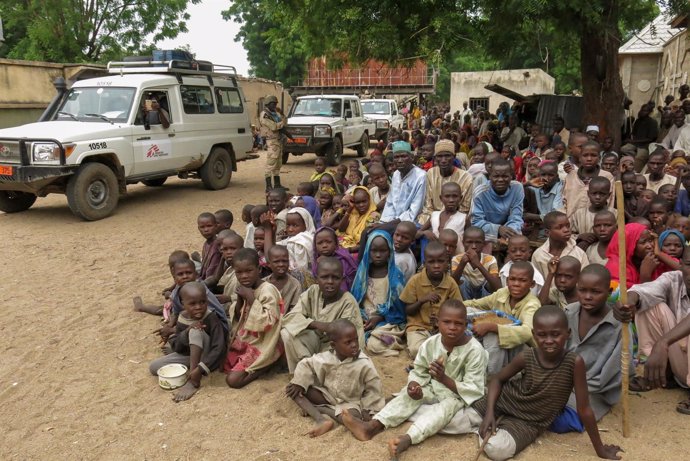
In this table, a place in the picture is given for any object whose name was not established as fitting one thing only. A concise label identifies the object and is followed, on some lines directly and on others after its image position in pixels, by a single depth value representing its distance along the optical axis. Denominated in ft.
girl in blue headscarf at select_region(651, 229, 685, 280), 12.22
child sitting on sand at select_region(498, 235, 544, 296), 12.80
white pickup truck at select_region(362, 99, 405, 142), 59.52
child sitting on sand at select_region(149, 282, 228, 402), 11.84
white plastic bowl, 11.89
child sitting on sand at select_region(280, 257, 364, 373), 11.70
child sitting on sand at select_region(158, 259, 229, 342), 13.29
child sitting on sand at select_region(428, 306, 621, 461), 8.94
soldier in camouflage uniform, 32.94
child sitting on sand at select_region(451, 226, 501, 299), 13.20
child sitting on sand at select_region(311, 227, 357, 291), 14.11
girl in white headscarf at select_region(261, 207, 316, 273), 15.53
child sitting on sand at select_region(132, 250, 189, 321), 14.21
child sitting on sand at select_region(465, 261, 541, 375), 10.64
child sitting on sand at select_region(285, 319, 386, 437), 10.46
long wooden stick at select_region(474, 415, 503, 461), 9.17
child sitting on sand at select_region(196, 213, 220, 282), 16.08
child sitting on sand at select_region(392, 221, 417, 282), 14.16
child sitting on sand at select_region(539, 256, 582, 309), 11.57
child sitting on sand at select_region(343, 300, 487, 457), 9.71
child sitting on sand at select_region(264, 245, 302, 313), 13.09
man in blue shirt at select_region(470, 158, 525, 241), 15.72
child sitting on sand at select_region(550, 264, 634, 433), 10.11
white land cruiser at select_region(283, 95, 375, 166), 43.29
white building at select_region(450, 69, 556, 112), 77.51
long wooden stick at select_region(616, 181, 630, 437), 9.37
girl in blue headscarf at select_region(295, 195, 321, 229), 18.80
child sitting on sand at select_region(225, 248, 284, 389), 11.90
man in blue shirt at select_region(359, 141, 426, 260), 17.54
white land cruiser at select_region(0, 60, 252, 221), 24.16
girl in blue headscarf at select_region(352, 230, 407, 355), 13.60
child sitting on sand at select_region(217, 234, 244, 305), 14.58
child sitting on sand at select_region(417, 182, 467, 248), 15.49
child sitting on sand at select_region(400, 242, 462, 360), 12.41
